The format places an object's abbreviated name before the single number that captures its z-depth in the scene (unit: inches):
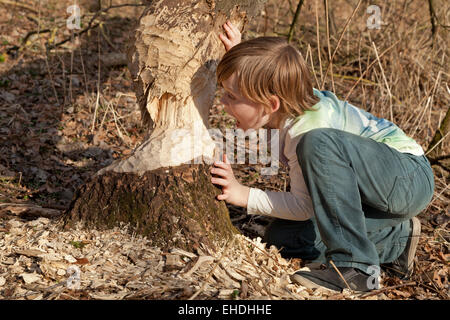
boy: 85.8
